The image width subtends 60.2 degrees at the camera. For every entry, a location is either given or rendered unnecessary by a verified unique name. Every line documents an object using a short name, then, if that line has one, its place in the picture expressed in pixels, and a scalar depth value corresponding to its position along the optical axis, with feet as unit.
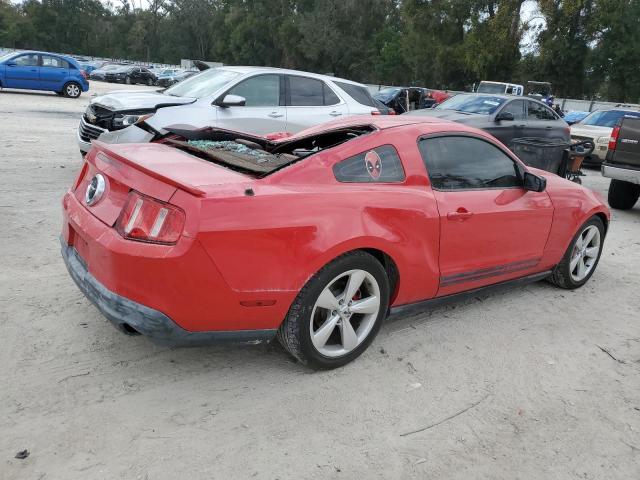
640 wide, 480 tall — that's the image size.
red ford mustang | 8.96
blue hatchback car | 68.18
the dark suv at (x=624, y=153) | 26.43
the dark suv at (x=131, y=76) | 135.03
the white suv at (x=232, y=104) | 23.95
